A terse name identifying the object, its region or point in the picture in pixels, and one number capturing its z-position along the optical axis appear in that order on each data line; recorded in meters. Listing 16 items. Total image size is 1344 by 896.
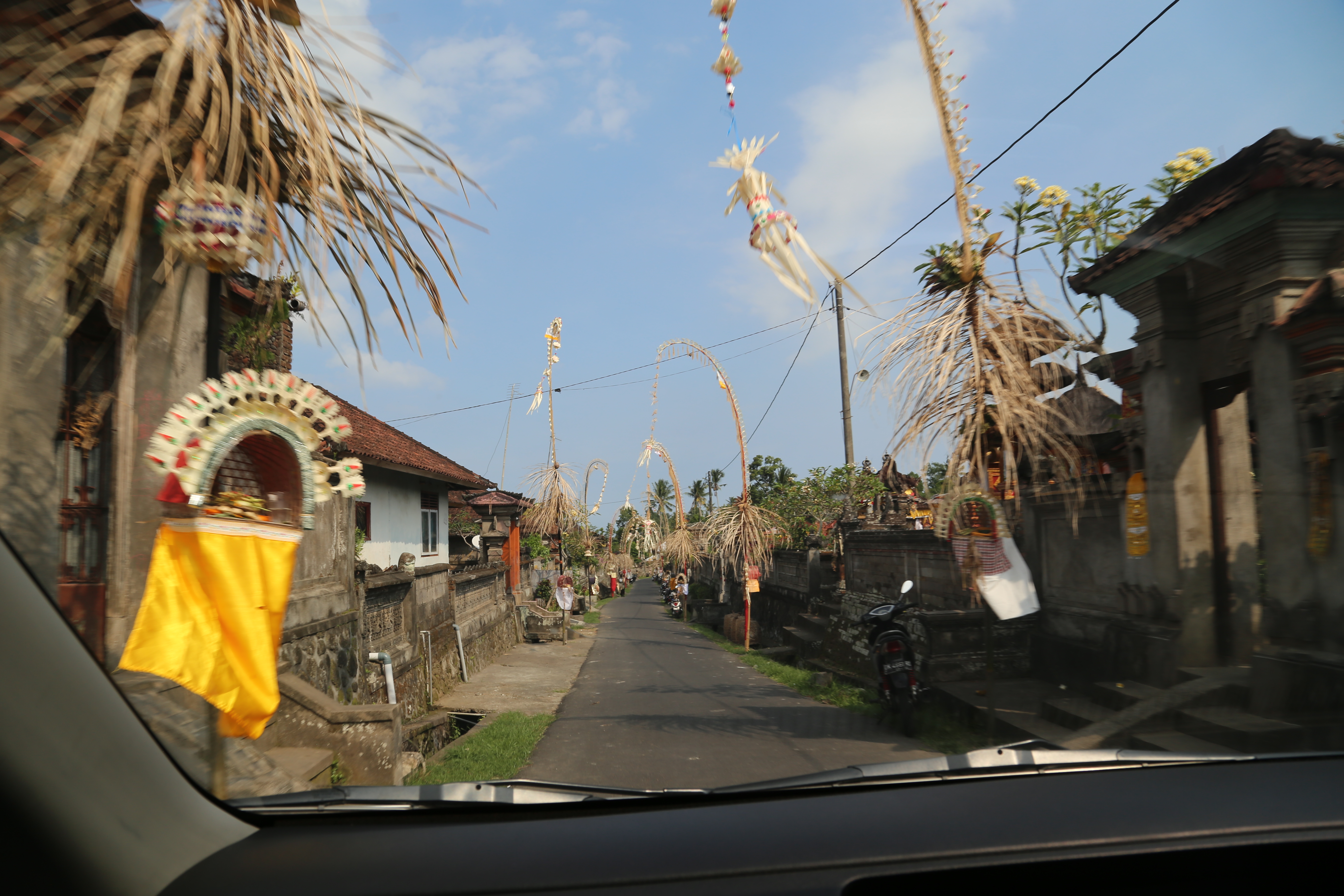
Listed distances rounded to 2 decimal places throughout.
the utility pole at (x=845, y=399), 18.02
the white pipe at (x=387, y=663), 6.21
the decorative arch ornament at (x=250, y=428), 2.07
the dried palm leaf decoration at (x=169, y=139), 1.93
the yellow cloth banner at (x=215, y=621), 2.05
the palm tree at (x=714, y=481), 64.31
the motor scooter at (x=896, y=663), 5.54
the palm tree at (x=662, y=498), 26.63
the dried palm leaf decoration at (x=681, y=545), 23.38
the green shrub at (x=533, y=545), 28.48
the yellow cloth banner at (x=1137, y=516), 6.25
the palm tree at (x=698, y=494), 45.24
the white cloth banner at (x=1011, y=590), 4.92
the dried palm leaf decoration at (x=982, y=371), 4.95
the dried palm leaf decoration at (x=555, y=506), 20.44
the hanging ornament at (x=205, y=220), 2.15
